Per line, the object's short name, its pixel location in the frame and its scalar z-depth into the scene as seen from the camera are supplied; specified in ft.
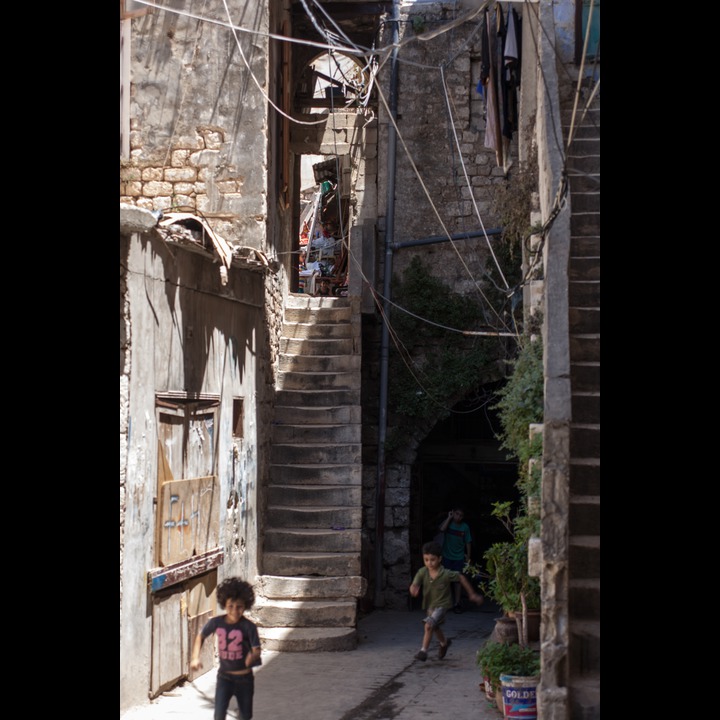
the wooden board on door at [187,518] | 27.03
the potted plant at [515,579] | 25.46
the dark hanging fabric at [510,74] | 33.22
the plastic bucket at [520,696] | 22.95
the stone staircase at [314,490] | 34.94
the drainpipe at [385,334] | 46.42
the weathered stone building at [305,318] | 23.71
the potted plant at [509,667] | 23.09
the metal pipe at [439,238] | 47.96
